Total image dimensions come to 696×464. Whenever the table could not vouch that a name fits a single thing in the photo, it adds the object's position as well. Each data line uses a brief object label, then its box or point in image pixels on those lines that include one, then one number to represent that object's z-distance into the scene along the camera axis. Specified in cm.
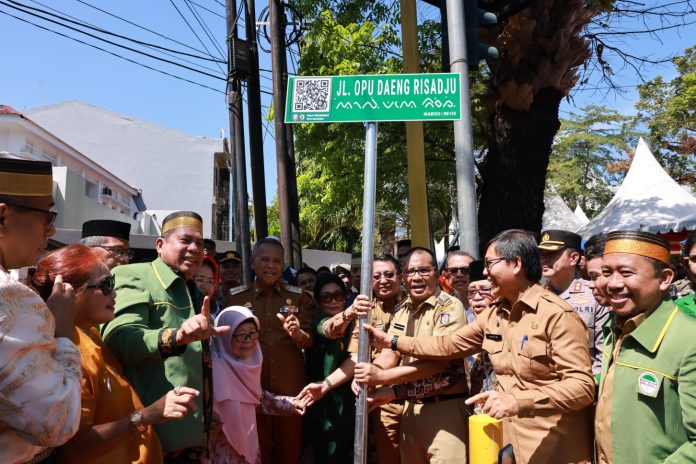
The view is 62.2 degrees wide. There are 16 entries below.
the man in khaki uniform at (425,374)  349
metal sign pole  305
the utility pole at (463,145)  534
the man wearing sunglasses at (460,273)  507
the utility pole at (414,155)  607
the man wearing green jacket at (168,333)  281
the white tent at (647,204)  1084
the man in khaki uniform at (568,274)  403
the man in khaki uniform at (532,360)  261
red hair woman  238
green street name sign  333
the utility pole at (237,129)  980
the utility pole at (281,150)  973
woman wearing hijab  372
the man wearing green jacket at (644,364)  221
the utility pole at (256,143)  979
